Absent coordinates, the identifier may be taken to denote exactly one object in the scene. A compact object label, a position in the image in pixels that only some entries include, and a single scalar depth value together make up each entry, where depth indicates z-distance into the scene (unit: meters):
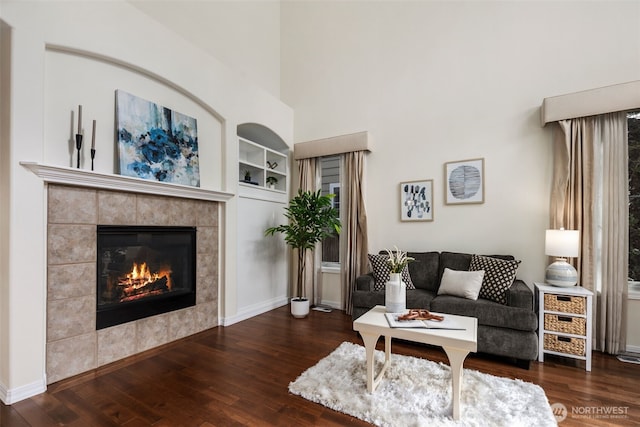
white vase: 2.48
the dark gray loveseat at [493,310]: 2.73
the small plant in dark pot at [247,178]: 4.49
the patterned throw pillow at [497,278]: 3.08
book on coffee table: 2.14
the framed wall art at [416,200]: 4.10
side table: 2.72
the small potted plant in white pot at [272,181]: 4.91
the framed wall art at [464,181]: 3.80
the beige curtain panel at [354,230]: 4.41
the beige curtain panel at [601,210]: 3.05
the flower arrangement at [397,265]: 2.49
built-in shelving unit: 4.55
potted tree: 4.29
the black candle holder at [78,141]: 2.57
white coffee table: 1.94
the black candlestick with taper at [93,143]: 2.64
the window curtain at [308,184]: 4.79
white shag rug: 1.95
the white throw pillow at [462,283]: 3.15
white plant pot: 4.21
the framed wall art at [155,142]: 2.93
